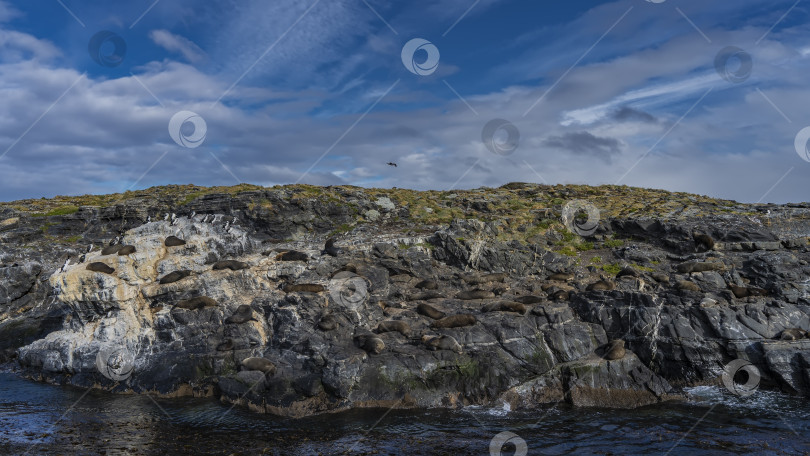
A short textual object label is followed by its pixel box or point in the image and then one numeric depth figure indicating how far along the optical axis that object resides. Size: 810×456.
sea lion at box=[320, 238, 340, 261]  30.98
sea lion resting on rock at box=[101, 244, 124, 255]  26.56
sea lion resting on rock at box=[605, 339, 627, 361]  21.45
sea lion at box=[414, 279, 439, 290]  28.58
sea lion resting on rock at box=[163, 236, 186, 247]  28.39
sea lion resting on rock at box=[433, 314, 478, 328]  23.05
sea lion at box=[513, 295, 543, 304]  25.05
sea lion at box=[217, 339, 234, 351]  22.53
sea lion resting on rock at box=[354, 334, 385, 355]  21.31
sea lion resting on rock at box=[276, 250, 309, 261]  29.23
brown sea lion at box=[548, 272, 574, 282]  29.08
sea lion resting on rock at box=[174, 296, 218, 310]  24.39
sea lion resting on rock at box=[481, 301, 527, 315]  23.84
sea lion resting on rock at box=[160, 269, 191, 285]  25.48
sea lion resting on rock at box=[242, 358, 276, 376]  20.86
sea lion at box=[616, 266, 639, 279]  27.91
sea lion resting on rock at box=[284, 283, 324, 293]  25.75
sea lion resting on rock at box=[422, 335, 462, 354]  21.53
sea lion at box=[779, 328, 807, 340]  21.38
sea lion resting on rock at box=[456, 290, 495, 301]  26.58
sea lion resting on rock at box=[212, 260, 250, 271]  26.91
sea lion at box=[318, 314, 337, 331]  23.14
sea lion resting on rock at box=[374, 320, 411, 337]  23.17
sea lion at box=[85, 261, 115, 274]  24.69
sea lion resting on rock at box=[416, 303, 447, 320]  24.42
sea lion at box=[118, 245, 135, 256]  26.12
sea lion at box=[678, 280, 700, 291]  24.69
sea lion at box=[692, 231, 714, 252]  31.29
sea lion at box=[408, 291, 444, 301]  26.98
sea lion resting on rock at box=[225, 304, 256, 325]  23.61
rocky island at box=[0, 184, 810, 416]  20.80
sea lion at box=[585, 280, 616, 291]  25.98
